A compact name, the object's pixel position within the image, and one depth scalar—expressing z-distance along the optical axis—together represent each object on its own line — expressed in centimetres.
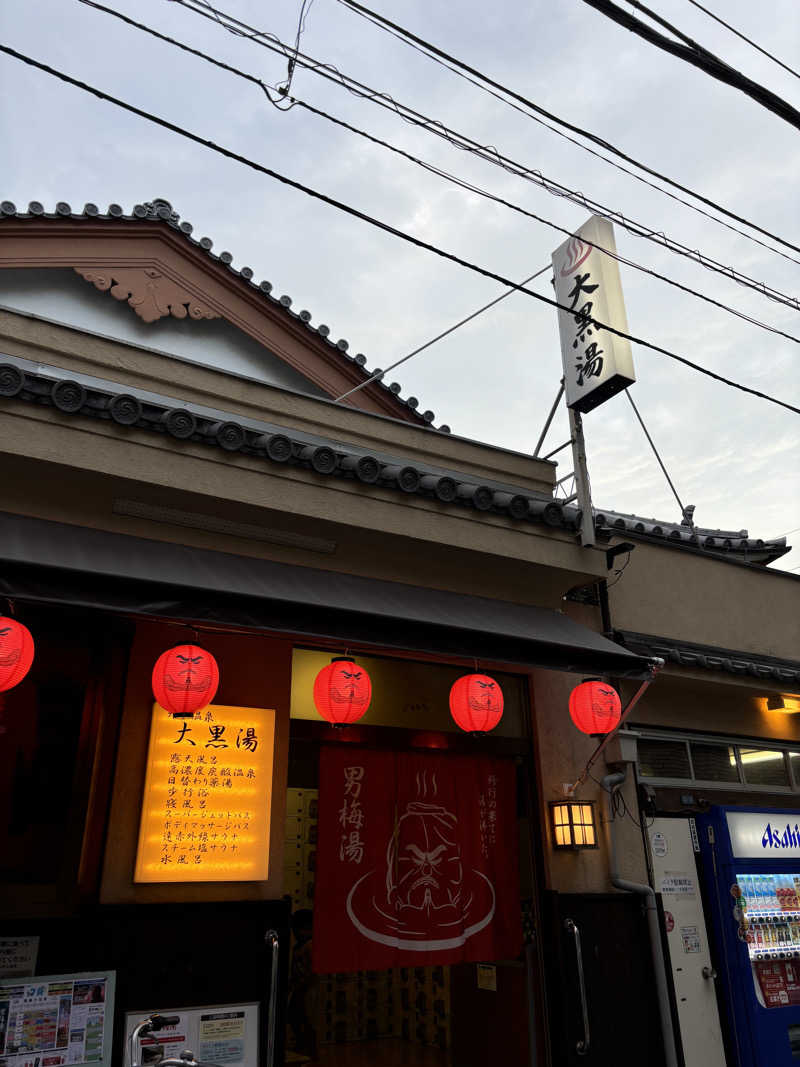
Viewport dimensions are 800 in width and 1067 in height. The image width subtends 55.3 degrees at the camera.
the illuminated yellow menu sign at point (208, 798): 600
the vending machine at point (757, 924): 788
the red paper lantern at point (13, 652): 491
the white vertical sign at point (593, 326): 852
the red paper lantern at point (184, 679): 558
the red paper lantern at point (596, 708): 731
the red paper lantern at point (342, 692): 617
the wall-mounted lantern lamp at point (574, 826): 761
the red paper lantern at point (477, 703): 670
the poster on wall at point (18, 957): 532
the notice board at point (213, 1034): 562
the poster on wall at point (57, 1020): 518
